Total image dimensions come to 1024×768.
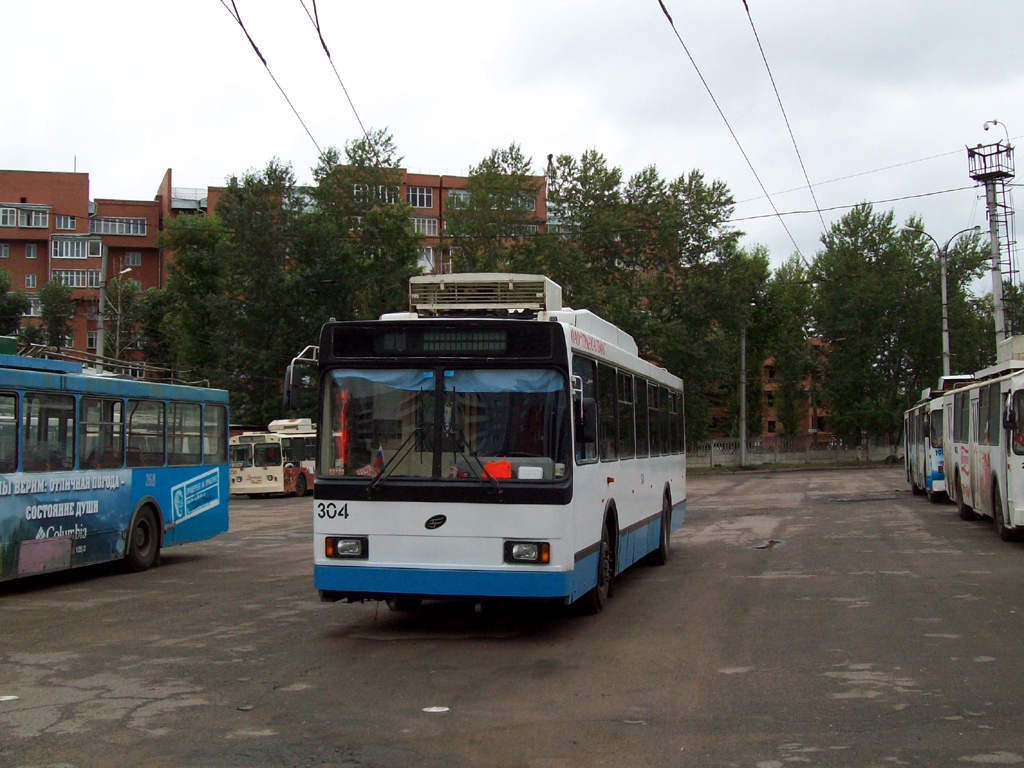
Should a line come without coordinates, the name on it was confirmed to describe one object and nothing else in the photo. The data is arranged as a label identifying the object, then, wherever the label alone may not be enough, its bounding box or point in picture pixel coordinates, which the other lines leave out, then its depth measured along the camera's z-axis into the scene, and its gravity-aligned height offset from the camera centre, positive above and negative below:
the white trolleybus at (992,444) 16.80 -0.04
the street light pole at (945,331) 47.29 +5.00
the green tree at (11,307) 66.38 +9.12
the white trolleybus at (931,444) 28.78 -0.04
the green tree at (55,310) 67.94 +9.13
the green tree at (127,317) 67.54 +8.87
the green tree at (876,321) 66.81 +7.71
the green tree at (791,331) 75.25 +8.20
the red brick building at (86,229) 79.94 +17.55
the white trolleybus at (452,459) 8.76 -0.10
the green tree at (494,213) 60.16 +13.33
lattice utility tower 37.81 +9.10
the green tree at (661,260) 57.59 +10.68
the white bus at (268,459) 39.41 -0.35
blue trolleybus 12.45 -0.21
